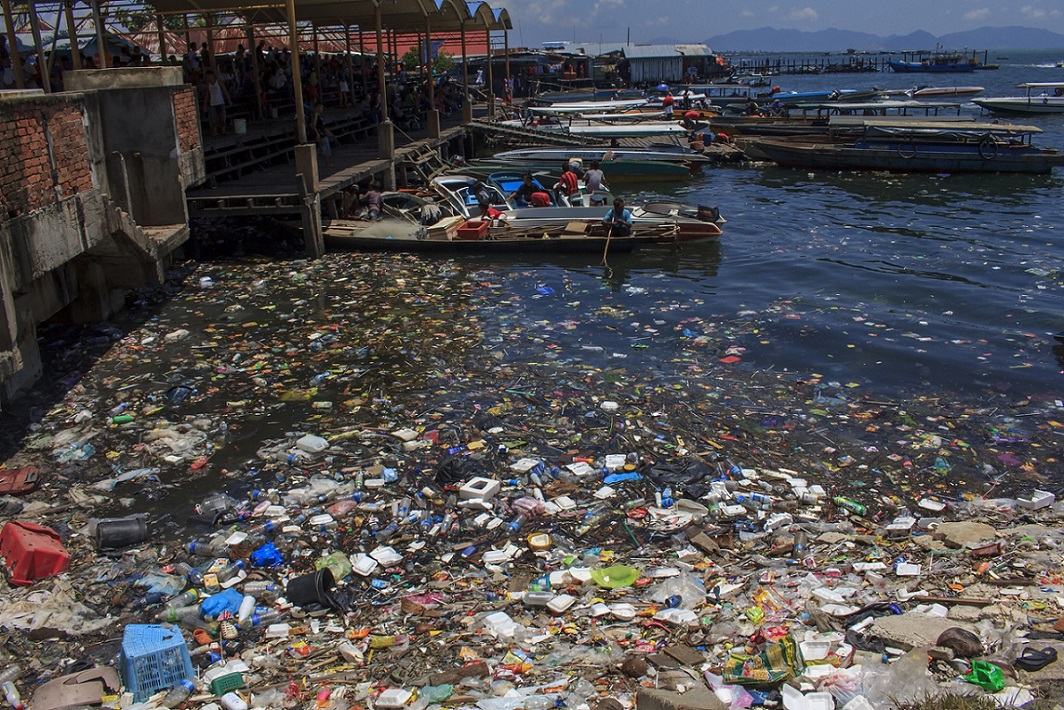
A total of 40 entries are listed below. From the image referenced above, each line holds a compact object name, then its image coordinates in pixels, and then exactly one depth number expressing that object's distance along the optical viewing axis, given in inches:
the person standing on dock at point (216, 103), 773.9
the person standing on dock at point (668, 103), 1641.7
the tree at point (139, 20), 676.1
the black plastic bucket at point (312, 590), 230.2
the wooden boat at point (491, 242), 680.4
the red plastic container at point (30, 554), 239.5
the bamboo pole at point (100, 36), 569.8
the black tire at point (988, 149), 1086.4
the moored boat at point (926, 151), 1085.1
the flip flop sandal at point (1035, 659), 178.1
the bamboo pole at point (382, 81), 804.0
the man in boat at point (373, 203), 727.1
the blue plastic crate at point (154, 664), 192.4
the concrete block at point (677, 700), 167.5
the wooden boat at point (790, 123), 1371.8
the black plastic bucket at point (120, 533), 259.9
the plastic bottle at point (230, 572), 242.8
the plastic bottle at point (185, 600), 229.8
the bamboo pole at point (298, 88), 636.1
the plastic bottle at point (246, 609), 224.5
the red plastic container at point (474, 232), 682.2
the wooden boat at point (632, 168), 1048.2
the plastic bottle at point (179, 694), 188.5
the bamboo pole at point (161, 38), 726.9
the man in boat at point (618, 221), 677.3
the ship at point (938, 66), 3923.2
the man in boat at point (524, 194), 772.0
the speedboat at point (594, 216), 708.0
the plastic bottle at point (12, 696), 190.6
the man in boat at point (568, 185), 796.6
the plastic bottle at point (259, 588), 236.4
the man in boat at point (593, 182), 829.8
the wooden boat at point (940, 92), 2219.5
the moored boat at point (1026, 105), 1920.5
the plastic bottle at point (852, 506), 286.1
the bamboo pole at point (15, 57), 555.6
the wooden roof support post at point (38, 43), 560.9
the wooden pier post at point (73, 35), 619.8
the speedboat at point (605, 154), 1059.9
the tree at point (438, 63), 2288.9
